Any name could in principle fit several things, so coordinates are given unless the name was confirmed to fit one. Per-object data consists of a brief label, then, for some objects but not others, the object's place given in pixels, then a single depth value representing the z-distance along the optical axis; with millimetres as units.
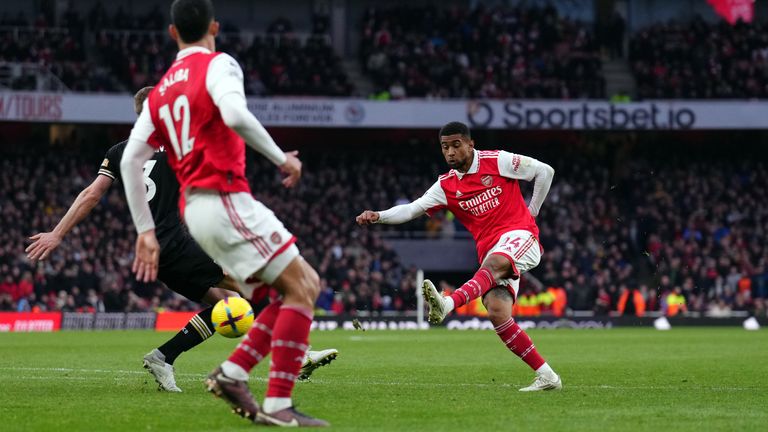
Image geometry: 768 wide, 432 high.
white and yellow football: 18266
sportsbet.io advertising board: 73562
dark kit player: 17953
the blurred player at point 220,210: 12391
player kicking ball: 18969
